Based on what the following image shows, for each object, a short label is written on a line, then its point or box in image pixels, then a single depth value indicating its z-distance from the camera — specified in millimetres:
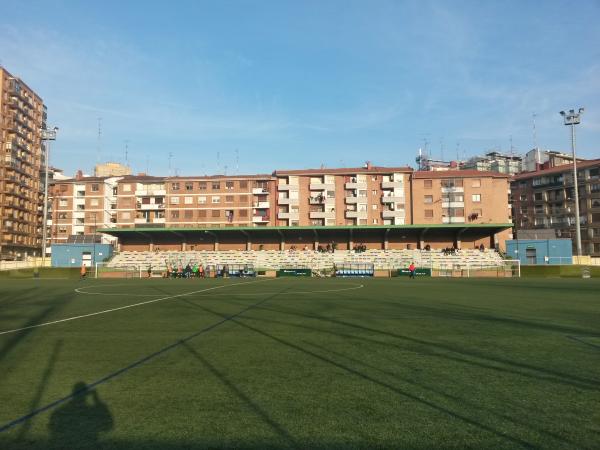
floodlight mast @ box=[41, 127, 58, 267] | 68588
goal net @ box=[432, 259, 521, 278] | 53406
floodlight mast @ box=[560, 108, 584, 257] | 65750
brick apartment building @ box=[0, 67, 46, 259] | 98188
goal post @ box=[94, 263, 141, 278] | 57719
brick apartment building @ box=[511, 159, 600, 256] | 95188
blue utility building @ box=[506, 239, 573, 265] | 70750
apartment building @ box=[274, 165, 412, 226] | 91188
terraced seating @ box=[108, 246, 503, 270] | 62250
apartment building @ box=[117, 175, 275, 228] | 93812
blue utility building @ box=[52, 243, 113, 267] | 75375
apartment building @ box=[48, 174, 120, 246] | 100438
